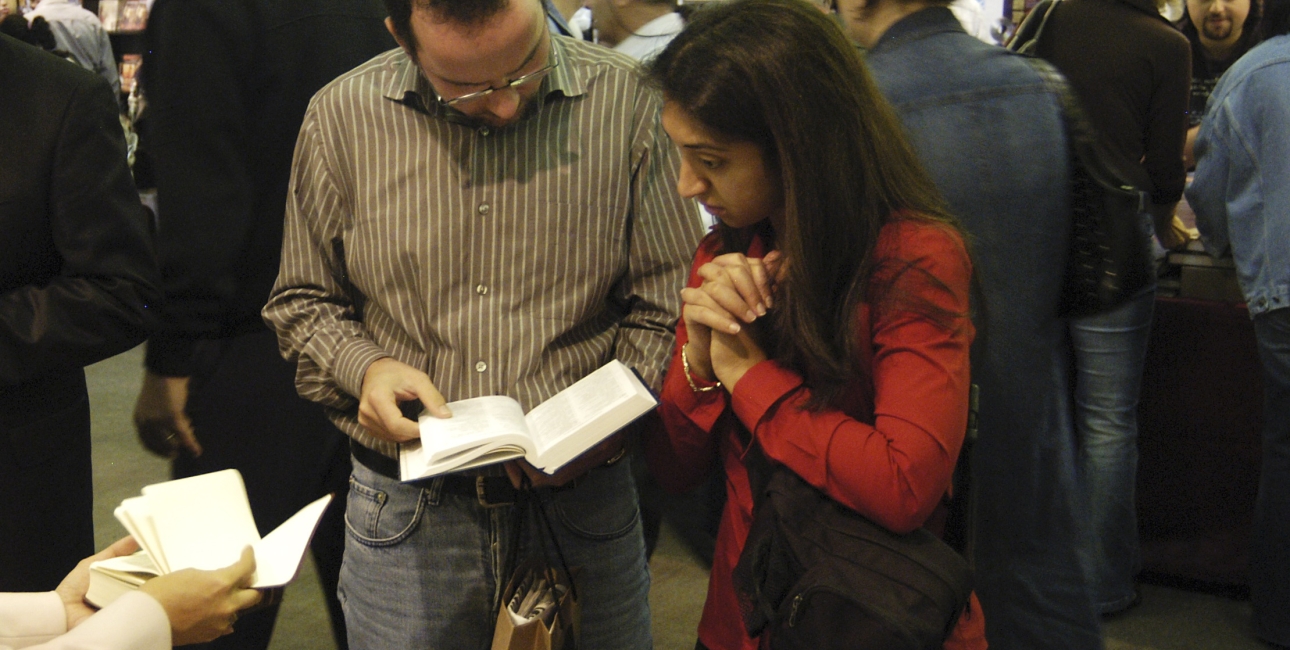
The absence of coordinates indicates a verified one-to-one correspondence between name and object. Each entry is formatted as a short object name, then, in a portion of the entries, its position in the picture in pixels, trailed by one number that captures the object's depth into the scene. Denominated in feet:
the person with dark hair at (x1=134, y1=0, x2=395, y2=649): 6.70
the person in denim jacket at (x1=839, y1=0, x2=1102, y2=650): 5.65
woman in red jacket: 4.22
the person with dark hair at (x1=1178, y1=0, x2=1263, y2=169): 12.58
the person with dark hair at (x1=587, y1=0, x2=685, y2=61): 10.15
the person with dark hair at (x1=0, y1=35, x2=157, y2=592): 6.11
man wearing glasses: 5.13
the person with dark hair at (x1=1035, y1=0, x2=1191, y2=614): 9.41
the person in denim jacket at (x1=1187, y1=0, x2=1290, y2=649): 8.90
